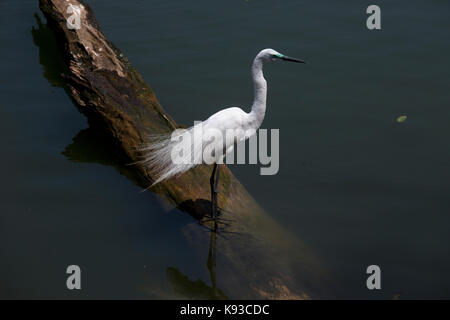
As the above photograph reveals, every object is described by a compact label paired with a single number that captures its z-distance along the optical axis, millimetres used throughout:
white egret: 5082
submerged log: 4598
